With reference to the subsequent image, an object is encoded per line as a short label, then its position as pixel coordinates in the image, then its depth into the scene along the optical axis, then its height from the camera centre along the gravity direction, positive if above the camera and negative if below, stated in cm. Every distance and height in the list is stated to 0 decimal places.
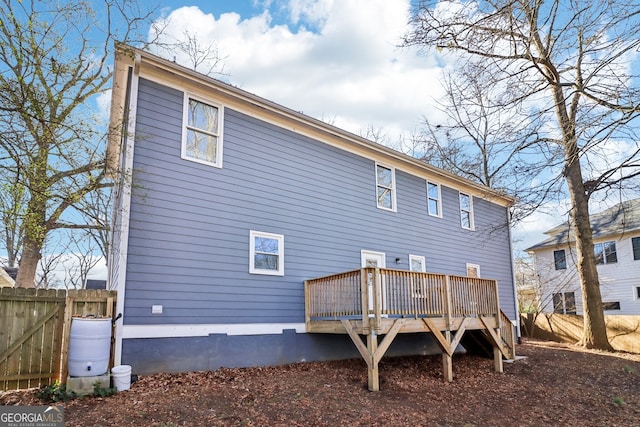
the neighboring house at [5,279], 1812 +73
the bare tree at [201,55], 1546 +916
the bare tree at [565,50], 555 +357
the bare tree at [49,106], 587 +291
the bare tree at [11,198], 646 +167
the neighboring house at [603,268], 2038 +115
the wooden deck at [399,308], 735 -33
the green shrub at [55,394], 550 -131
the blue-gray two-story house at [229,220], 723 +154
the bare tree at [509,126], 698 +280
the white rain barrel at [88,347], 582 -73
